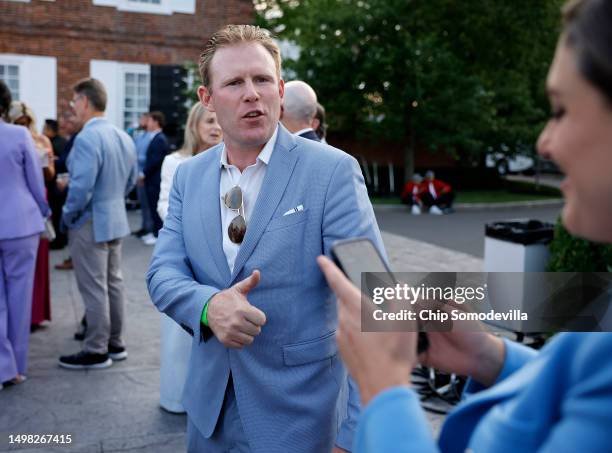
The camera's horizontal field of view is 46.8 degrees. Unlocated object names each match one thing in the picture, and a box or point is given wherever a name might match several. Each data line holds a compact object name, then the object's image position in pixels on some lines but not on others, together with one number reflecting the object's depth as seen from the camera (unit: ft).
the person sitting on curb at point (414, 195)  63.48
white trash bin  22.43
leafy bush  19.55
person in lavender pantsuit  17.93
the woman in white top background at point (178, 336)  16.33
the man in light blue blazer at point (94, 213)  19.31
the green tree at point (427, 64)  70.28
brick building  60.70
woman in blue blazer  3.27
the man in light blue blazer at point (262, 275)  7.38
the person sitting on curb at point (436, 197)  63.82
